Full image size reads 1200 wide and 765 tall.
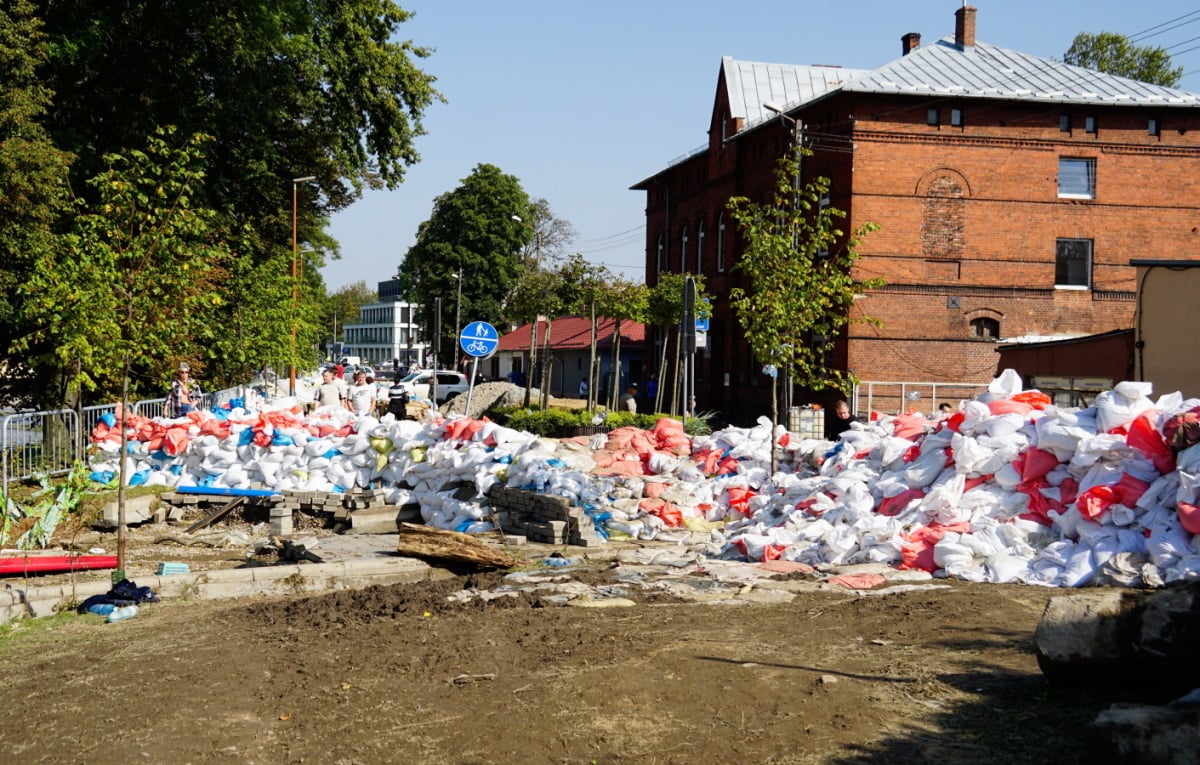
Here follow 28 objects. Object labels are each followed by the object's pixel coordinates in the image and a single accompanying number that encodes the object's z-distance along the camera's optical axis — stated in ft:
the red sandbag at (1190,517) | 27.76
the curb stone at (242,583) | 28.07
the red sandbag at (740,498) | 40.78
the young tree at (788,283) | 42.42
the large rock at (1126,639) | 16.53
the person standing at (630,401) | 85.98
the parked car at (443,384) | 140.77
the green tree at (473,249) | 192.85
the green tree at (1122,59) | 138.82
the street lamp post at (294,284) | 89.40
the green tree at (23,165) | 49.65
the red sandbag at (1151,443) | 30.48
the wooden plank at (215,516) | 48.24
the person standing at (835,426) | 89.20
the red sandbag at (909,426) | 40.73
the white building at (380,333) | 474.90
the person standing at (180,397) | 62.13
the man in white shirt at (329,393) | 74.18
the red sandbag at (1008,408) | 37.04
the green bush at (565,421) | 68.80
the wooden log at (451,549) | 32.94
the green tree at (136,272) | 30.27
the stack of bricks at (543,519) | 37.40
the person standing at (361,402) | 68.03
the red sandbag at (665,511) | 39.68
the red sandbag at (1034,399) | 39.10
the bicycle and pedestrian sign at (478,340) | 58.23
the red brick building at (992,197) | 95.81
